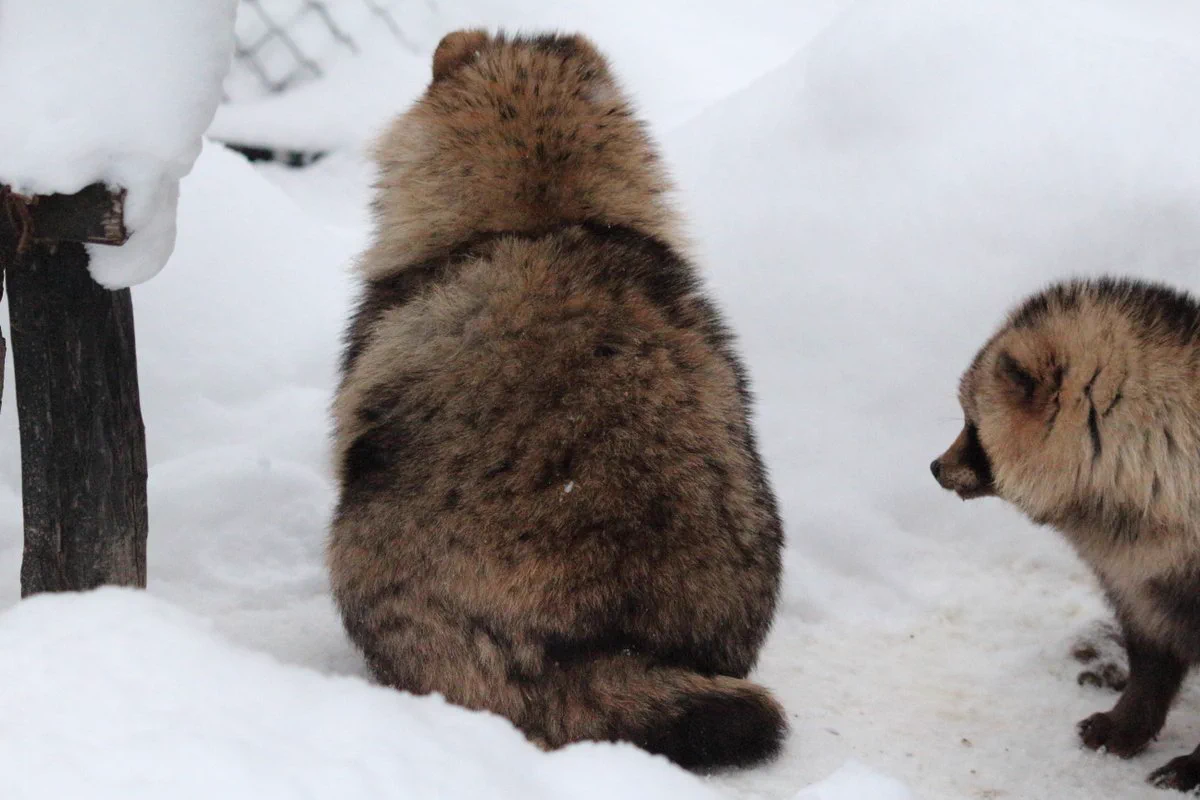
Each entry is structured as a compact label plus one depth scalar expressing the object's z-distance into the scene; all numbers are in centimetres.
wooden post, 528
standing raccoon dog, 559
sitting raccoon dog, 552
